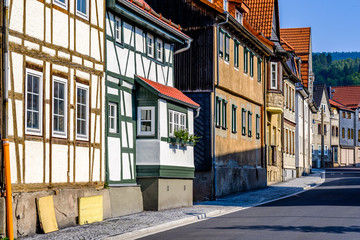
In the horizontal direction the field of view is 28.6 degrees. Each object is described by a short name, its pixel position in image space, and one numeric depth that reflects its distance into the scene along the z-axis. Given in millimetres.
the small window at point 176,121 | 24688
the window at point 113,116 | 21547
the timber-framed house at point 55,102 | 15820
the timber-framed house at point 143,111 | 21578
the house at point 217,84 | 30656
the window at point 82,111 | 19094
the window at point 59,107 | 17703
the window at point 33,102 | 16312
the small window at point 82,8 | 19180
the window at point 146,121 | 23406
